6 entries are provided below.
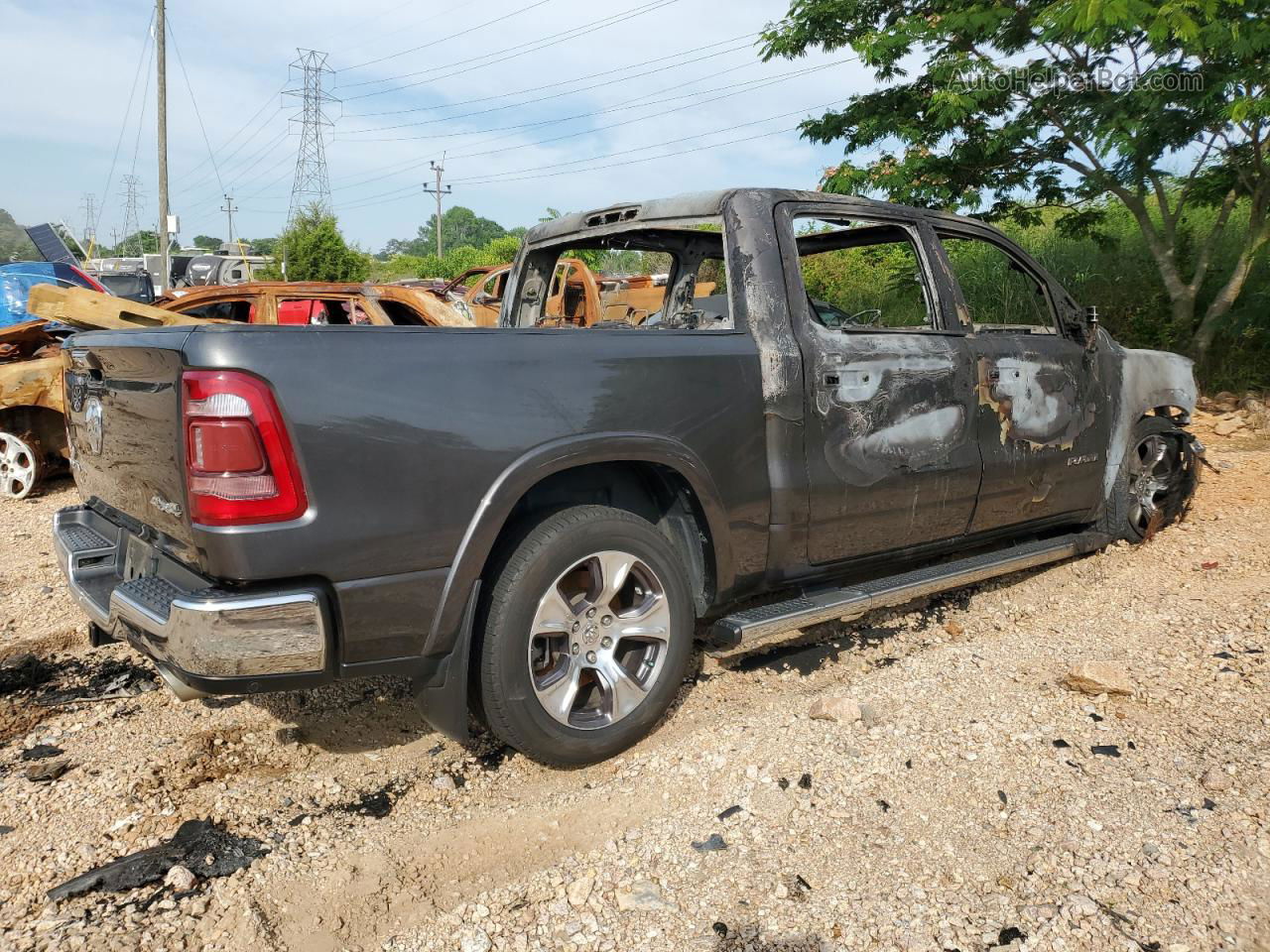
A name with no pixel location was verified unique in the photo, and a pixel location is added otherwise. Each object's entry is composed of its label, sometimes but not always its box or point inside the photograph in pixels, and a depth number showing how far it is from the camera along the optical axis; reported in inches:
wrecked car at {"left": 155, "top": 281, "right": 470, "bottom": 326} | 323.9
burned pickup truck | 91.0
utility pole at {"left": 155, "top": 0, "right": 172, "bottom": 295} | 1059.3
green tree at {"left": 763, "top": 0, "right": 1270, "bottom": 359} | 290.2
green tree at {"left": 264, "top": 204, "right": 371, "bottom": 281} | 1091.3
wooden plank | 202.2
